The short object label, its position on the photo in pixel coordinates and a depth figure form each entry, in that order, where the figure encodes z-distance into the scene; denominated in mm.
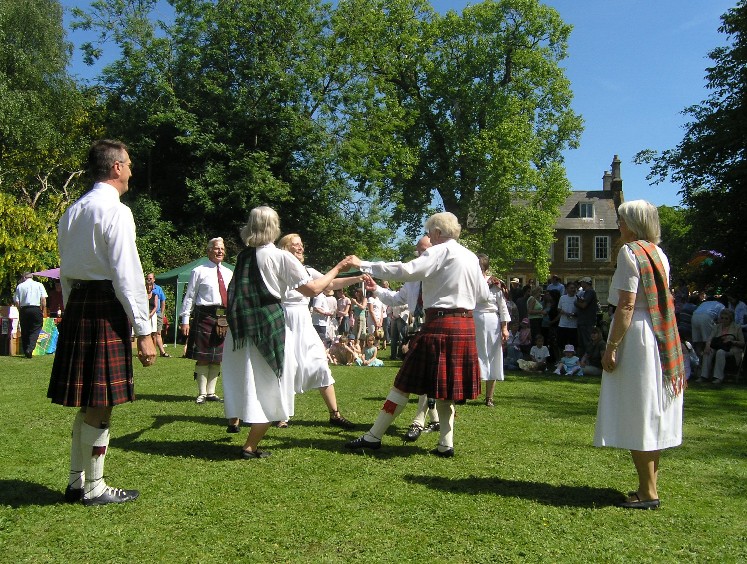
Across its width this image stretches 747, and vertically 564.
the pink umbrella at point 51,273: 21881
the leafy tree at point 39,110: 26781
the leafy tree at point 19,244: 21328
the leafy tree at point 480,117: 33594
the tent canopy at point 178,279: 21469
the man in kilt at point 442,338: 5375
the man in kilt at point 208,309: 7980
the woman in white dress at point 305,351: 6688
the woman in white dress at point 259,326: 5254
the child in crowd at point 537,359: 14339
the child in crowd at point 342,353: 15809
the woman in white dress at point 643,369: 4188
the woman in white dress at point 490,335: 8508
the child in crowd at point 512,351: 14773
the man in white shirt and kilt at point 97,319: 3932
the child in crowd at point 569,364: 13617
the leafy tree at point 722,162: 16655
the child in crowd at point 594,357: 13508
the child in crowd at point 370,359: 15555
